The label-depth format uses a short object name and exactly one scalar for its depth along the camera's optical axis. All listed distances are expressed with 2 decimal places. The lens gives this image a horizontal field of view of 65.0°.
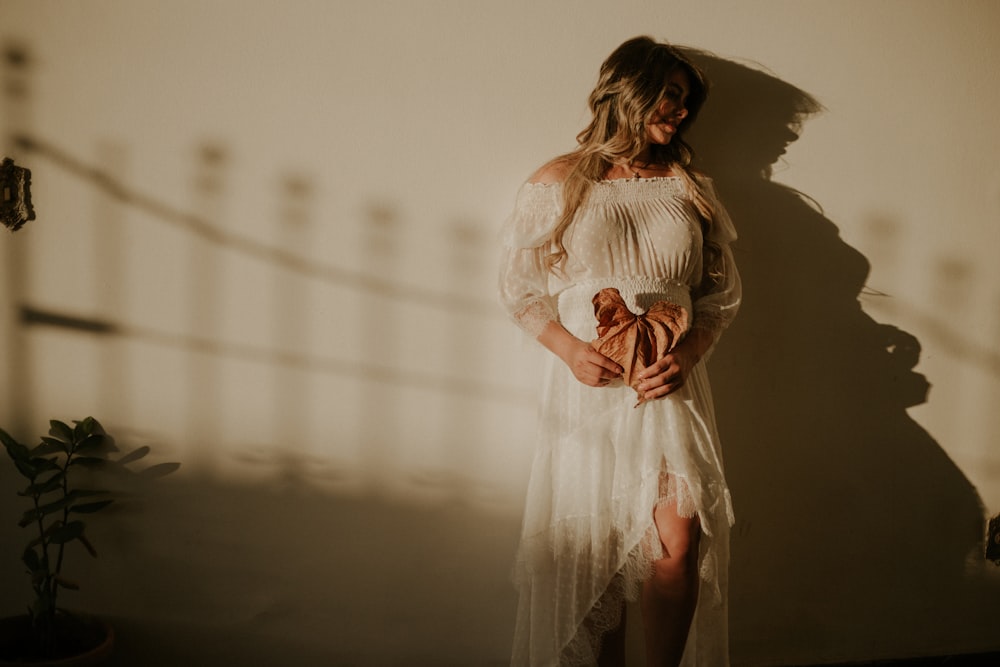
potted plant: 1.97
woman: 1.93
